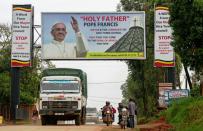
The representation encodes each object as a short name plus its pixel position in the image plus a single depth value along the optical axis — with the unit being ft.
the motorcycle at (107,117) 112.39
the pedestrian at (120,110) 101.42
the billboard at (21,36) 144.87
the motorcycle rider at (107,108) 112.23
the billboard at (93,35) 147.23
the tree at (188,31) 82.23
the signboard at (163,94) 118.52
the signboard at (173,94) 115.44
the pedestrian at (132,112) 97.65
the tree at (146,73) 173.78
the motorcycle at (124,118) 94.60
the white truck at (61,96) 114.01
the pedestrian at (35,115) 157.07
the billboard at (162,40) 144.25
